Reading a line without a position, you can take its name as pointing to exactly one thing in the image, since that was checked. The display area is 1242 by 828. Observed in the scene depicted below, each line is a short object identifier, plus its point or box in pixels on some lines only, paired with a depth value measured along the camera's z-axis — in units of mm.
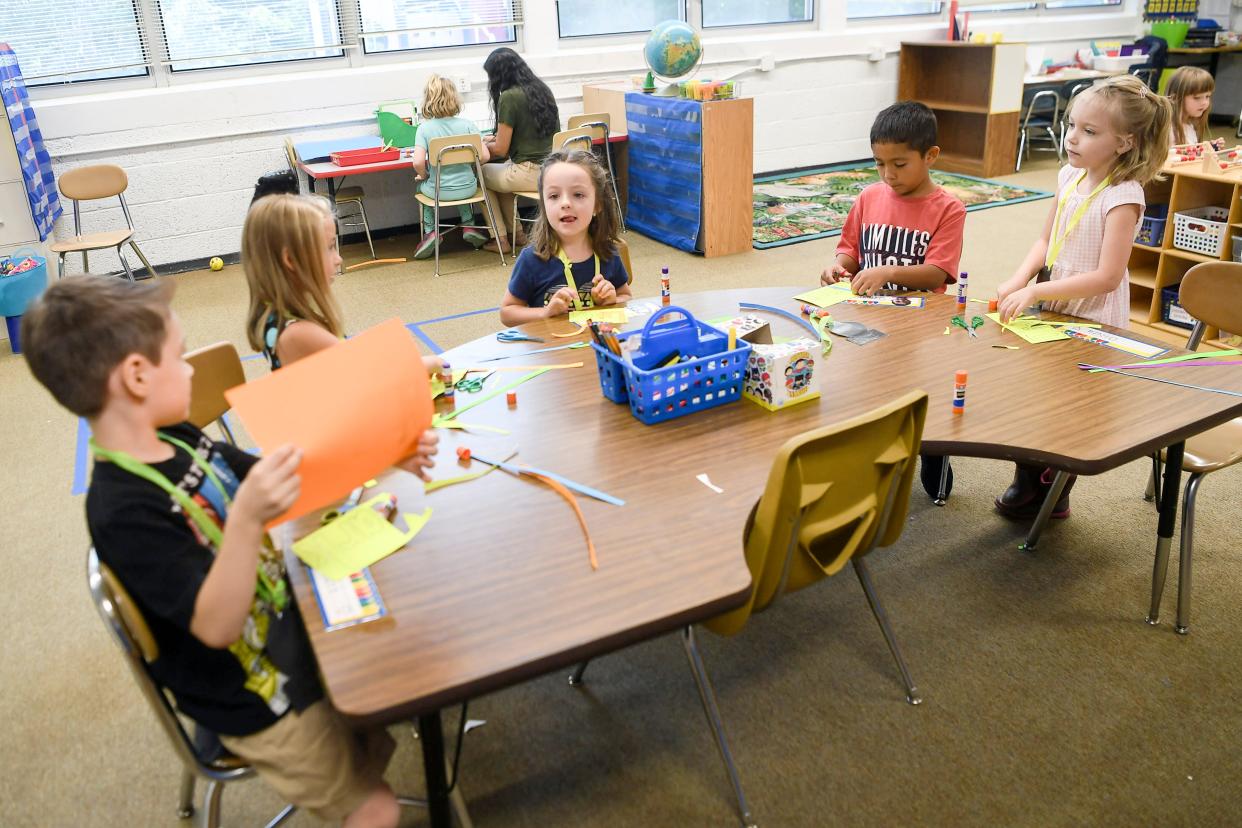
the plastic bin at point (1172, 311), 3963
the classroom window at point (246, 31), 5594
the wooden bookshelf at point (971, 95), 7152
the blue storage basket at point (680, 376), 1703
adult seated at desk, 5438
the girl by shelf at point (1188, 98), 4309
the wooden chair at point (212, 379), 1896
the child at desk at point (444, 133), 5340
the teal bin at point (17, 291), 4355
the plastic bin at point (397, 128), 5676
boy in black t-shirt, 1142
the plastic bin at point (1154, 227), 4051
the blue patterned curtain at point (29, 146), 4590
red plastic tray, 5184
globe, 5426
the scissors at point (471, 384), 1929
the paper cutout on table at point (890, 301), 2342
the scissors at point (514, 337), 2219
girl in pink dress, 2223
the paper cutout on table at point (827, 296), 2373
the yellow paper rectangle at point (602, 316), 2266
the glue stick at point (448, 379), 1914
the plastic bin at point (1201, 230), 3738
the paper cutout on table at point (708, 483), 1479
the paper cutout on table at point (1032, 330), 2062
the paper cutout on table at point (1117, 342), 1971
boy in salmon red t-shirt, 2488
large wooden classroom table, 1143
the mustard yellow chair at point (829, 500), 1438
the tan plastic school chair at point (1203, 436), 2061
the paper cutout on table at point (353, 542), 1325
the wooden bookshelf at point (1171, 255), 3729
